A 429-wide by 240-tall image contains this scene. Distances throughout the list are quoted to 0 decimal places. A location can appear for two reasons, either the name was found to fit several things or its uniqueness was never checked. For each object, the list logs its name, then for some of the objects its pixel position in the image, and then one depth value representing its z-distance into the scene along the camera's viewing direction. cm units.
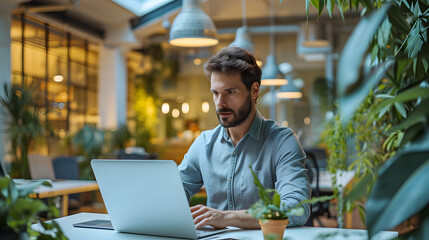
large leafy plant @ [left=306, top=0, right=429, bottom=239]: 60
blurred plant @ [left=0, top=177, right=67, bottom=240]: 89
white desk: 164
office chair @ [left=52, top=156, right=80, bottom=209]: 547
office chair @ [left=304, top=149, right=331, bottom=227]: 405
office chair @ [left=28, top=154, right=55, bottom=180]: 474
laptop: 150
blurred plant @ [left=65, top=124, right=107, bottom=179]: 946
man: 217
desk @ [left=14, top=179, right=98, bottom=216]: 382
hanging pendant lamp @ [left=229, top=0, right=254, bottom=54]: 665
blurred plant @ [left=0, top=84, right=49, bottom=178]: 731
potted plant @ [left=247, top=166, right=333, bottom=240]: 132
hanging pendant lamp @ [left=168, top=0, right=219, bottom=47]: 450
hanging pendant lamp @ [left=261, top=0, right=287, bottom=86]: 751
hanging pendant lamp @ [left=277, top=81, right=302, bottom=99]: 1123
